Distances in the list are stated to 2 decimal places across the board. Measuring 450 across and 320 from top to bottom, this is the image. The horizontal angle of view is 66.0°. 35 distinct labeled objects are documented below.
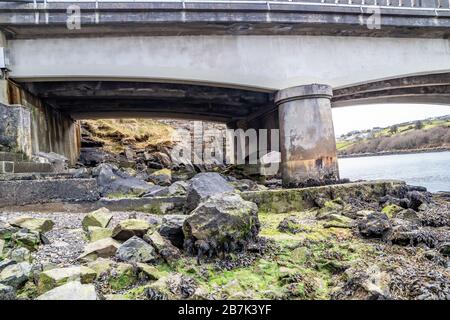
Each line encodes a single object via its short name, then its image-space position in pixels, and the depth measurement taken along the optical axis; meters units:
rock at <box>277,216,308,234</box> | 4.82
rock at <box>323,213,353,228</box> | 4.97
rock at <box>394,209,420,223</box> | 5.32
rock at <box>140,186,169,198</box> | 6.01
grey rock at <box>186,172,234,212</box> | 5.39
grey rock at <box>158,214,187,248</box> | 3.81
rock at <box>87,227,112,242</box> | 3.81
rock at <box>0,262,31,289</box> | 2.73
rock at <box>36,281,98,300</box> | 2.39
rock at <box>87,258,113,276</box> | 3.02
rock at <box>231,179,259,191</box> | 7.52
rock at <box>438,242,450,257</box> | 3.78
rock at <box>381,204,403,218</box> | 5.56
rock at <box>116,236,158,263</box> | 3.30
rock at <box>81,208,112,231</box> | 4.28
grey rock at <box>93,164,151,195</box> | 6.11
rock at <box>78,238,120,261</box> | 3.32
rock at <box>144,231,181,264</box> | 3.42
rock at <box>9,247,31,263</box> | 3.19
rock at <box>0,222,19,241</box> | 3.70
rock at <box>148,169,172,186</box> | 7.86
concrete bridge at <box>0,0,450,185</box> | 7.04
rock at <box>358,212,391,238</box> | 4.32
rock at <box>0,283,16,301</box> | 2.55
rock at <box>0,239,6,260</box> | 3.28
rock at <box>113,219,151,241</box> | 3.69
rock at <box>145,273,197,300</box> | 2.75
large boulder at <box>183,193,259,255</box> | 3.61
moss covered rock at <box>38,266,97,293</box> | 2.71
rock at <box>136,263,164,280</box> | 3.04
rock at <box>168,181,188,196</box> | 6.18
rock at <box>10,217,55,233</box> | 3.95
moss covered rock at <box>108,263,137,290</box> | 2.93
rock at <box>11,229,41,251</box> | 3.55
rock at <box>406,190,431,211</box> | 6.29
